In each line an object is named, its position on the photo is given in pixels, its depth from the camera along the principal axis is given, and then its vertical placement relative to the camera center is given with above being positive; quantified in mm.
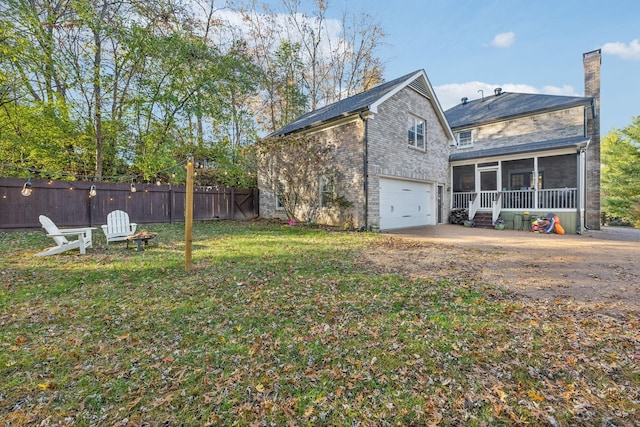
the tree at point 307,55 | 21734 +11969
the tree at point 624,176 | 22078 +2273
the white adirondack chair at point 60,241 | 6759 -715
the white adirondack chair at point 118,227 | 8047 -475
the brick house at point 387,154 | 11195 +2310
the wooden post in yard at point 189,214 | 5496 -74
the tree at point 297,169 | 12508 +1784
